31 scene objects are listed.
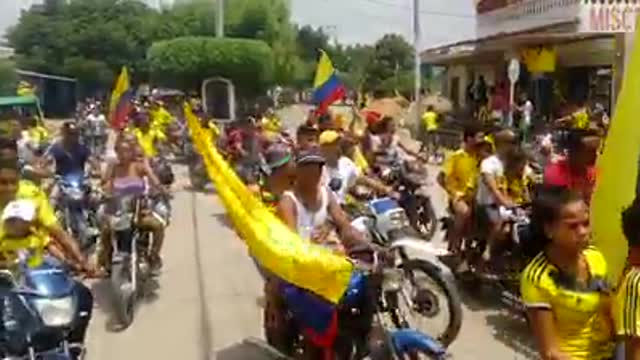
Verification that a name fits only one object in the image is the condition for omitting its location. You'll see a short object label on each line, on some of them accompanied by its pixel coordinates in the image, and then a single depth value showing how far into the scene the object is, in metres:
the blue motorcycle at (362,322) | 5.20
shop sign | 21.42
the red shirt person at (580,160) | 6.59
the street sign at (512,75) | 22.58
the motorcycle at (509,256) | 7.79
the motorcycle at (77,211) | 10.48
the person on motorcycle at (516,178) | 8.43
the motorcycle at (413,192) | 11.30
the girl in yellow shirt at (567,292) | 3.32
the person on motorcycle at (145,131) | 12.45
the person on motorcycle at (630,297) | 3.10
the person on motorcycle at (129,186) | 8.56
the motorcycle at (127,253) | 8.08
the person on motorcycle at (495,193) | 8.15
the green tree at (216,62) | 29.08
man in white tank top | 5.84
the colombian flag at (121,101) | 14.57
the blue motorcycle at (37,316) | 4.61
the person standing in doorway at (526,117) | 22.26
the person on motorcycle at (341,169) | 9.03
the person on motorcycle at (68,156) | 11.13
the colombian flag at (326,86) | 15.57
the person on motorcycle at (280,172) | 6.80
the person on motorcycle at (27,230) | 5.65
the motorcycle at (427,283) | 6.78
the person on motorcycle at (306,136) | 9.58
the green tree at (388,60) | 61.12
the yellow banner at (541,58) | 24.73
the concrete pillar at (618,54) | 16.21
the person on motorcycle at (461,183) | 8.87
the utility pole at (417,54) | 35.81
